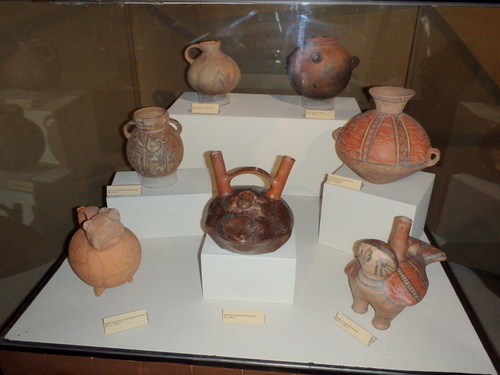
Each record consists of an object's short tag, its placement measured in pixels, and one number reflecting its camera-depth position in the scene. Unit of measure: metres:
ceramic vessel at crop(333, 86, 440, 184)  1.39
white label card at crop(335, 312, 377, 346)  1.24
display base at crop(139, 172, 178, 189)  1.62
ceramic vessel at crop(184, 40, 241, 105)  1.75
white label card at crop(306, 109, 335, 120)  1.76
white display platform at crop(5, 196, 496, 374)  1.21
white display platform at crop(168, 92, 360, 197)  1.79
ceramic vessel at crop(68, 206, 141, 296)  1.26
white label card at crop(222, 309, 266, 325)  1.32
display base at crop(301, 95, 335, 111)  1.86
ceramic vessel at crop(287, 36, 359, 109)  1.67
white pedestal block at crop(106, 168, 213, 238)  1.60
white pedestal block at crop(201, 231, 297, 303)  1.32
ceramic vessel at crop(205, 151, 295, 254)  1.27
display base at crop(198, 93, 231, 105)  1.88
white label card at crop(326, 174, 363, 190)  1.51
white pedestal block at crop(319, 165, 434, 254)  1.45
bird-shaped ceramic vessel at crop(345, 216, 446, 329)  1.14
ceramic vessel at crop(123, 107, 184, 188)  1.50
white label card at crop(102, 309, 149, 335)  1.29
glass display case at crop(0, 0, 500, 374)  1.42
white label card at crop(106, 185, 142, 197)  1.59
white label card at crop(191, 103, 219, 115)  1.80
